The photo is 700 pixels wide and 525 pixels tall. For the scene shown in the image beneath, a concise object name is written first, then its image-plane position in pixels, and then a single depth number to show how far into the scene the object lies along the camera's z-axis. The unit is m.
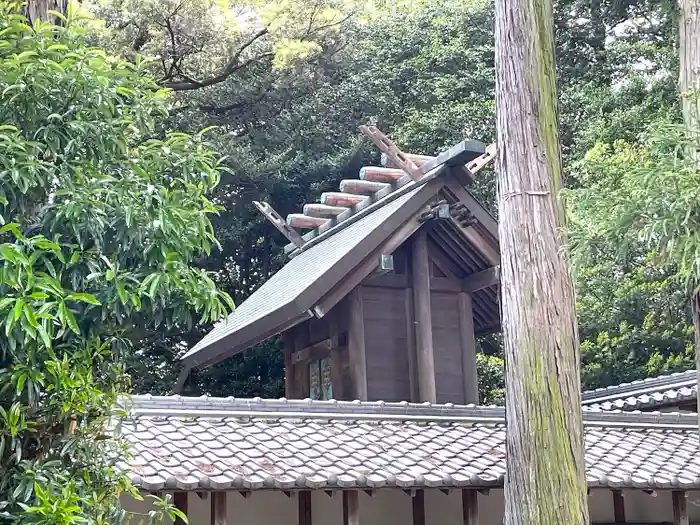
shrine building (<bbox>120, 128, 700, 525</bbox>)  7.16
